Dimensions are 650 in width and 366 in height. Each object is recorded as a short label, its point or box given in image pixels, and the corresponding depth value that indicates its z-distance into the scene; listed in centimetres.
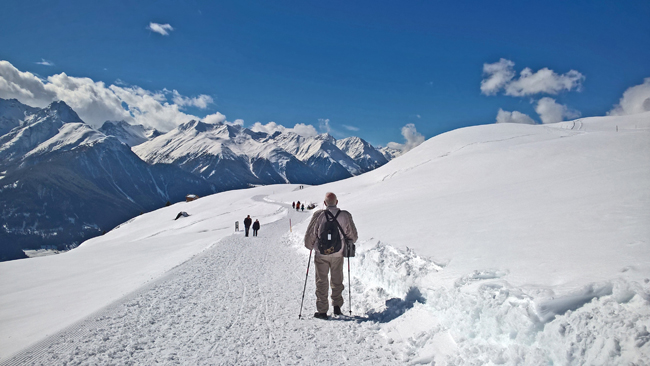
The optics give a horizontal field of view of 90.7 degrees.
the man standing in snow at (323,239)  725
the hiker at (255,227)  2678
